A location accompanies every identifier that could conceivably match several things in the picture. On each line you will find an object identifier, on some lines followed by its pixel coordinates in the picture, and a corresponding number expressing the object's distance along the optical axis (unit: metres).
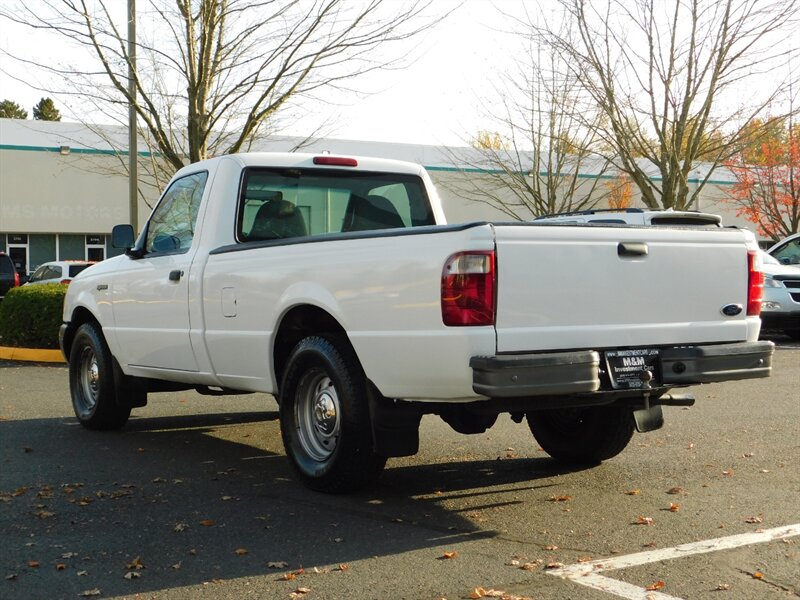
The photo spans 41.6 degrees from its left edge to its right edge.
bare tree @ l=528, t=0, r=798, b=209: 19.86
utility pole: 16.58
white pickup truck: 5.21
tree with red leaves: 36.62
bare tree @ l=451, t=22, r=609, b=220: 23.36
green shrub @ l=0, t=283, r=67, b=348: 15.11
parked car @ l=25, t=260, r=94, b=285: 26.20
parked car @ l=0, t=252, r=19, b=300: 26.14
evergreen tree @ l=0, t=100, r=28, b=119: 78.88
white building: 39.62
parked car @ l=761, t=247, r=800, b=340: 17.52
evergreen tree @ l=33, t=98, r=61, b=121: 78.44
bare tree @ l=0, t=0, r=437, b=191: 15.80
